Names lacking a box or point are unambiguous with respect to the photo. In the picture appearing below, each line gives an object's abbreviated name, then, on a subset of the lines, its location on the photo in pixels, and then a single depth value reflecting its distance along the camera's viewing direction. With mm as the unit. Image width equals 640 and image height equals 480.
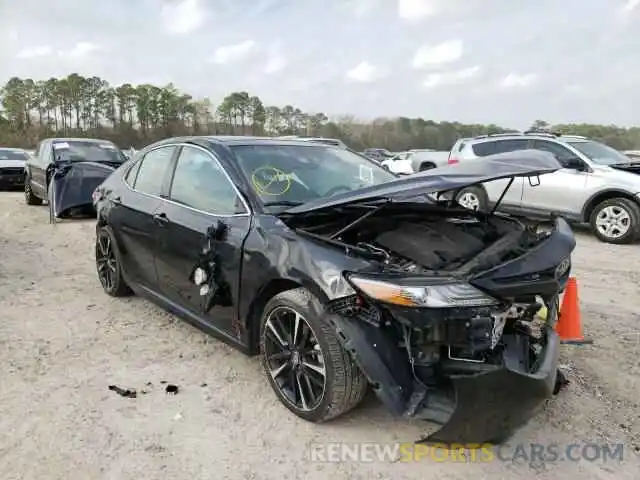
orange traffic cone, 3844
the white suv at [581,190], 8297
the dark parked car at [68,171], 9414
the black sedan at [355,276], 2396
